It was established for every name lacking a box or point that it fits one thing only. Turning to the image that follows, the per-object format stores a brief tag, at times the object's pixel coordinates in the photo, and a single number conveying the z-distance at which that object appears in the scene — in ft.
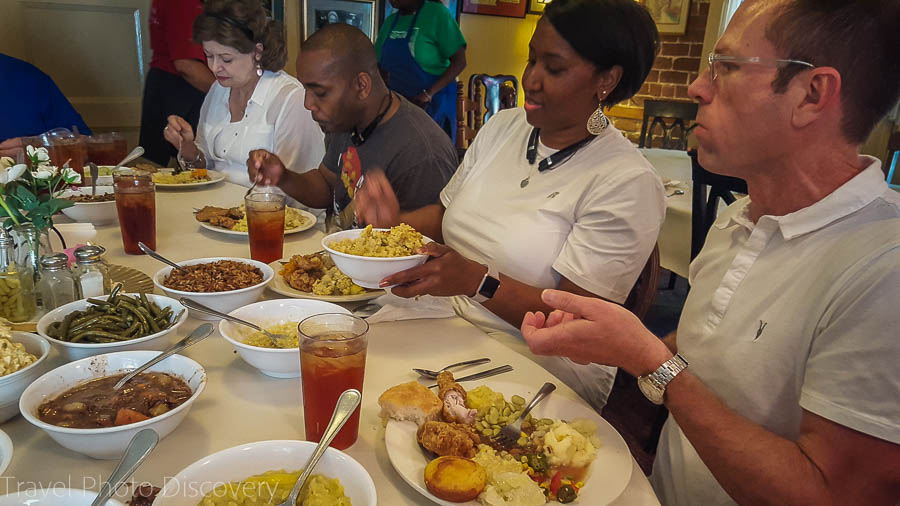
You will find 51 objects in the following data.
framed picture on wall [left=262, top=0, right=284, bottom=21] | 15.76
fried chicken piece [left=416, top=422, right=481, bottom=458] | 2.92
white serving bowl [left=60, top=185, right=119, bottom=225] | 6.58
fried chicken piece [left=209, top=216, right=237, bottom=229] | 6.56
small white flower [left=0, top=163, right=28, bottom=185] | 4.16
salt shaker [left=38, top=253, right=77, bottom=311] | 4.11
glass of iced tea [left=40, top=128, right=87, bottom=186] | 7.61
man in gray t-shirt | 7.52
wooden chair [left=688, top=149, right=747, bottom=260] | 7.74
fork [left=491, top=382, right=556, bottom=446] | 3.17
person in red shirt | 11.39
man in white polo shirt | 2.75
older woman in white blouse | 9.56
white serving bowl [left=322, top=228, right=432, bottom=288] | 4.24
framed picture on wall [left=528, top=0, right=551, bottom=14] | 21.11
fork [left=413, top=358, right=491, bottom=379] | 3.74
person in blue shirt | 10.44
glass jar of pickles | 4.04
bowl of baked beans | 4.30
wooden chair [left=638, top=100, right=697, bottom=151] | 15.10
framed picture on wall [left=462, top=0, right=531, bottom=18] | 19.94
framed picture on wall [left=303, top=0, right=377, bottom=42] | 16.38
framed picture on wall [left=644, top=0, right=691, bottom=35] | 17.01
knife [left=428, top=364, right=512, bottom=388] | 3.72
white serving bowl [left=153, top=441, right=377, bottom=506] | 2.36
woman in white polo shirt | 5.08
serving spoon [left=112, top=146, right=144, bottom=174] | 7.89
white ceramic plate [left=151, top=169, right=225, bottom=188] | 8.65
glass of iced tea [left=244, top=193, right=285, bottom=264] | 5.48
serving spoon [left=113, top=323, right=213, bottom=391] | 3.13
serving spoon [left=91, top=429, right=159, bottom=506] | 2.19
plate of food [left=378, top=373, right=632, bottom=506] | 2.69
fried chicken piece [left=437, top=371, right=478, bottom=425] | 3.20
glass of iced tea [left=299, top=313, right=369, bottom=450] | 2.98
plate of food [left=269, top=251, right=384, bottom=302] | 4.84
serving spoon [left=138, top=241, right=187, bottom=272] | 4.75
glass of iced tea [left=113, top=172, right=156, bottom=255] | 5.62
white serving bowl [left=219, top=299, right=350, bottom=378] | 3.48
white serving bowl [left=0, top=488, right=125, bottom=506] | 2.18
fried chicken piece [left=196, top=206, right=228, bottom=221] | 6.70
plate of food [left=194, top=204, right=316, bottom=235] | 6.52
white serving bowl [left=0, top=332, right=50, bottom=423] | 2.92
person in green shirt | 15.38
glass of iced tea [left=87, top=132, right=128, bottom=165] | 8.89
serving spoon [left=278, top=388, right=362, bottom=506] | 2.42
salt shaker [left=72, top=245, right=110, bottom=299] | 4.24
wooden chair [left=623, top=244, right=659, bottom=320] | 5.39
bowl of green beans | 3.44
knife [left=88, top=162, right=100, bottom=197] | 6.84
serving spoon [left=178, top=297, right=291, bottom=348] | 3.75
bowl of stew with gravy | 2.68
